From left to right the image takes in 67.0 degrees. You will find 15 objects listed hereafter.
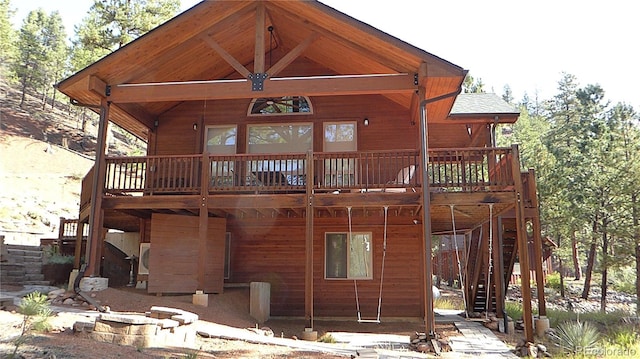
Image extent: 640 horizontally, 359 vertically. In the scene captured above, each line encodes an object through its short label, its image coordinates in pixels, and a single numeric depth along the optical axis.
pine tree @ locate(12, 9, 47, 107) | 42.44
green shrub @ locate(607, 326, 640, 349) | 9.84
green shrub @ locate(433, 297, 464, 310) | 17.12
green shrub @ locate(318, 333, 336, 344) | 9.63
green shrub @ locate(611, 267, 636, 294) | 21.50
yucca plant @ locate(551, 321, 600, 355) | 8.51
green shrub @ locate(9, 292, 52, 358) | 6.61
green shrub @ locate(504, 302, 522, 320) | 14.02
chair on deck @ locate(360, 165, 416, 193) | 12.27
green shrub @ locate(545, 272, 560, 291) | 26.73
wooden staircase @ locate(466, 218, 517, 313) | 12.90
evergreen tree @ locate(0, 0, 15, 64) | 35.22
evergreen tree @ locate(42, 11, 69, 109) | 43.56
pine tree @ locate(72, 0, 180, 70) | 24.89
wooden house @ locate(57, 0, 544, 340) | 10.62
